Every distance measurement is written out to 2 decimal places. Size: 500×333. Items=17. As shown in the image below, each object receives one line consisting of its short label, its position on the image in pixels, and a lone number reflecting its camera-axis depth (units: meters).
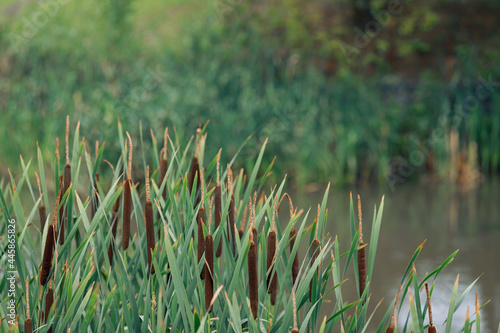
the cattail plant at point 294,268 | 3.57
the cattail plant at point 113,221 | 3.76
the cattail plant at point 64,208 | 3.64
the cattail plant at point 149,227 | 3.42
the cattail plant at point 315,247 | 3.44
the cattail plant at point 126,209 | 3.56
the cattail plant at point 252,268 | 3.29
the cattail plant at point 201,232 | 3.43
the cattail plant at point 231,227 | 3.56
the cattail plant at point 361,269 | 3.47
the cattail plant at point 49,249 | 3.34
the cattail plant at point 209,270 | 3.33
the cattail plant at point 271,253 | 3.37
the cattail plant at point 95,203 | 3.74
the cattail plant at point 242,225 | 3.71
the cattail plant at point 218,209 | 3.58
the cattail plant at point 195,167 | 3.75
